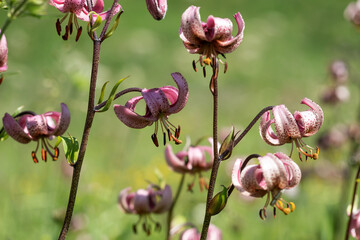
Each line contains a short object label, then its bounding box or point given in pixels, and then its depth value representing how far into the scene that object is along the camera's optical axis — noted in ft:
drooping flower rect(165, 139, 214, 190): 3.44
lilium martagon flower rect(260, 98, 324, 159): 3.10
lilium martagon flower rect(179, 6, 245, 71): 3.08
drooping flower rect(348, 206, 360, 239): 3.26
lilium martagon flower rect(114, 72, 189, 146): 3.11
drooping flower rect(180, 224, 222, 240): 3.39
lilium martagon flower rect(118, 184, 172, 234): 3.41
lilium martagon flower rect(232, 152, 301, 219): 3.06
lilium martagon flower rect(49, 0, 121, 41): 3.11
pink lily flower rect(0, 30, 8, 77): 3.10
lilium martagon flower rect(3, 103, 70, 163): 3.11
